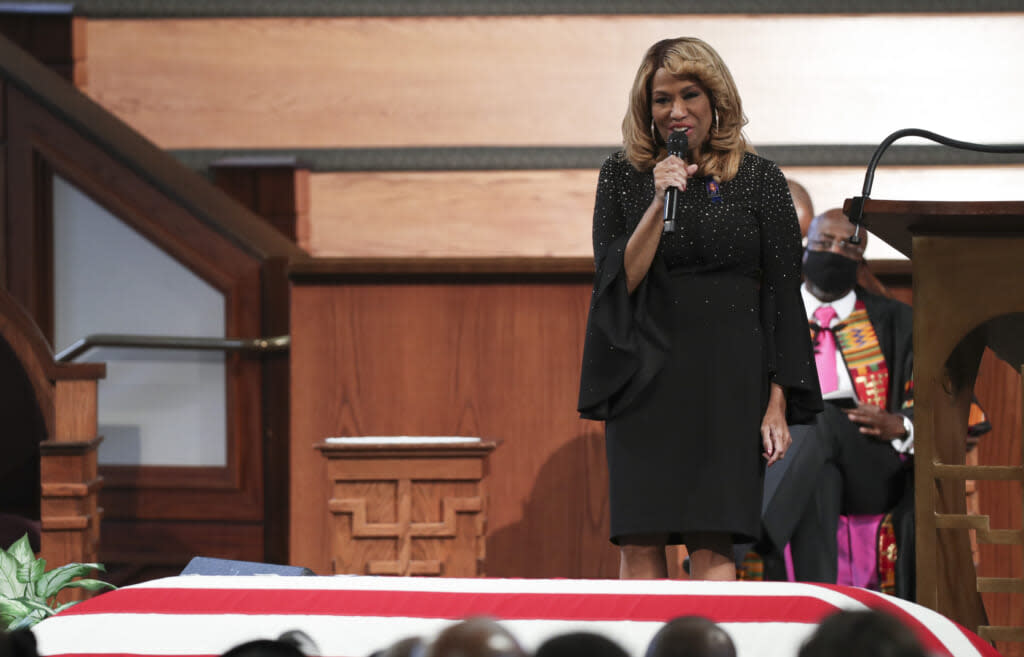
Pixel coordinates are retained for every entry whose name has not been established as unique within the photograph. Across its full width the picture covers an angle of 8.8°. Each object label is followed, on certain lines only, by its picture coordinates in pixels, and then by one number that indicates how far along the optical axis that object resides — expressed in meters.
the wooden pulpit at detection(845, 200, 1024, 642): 14.88
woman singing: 15.33
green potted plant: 15.11
